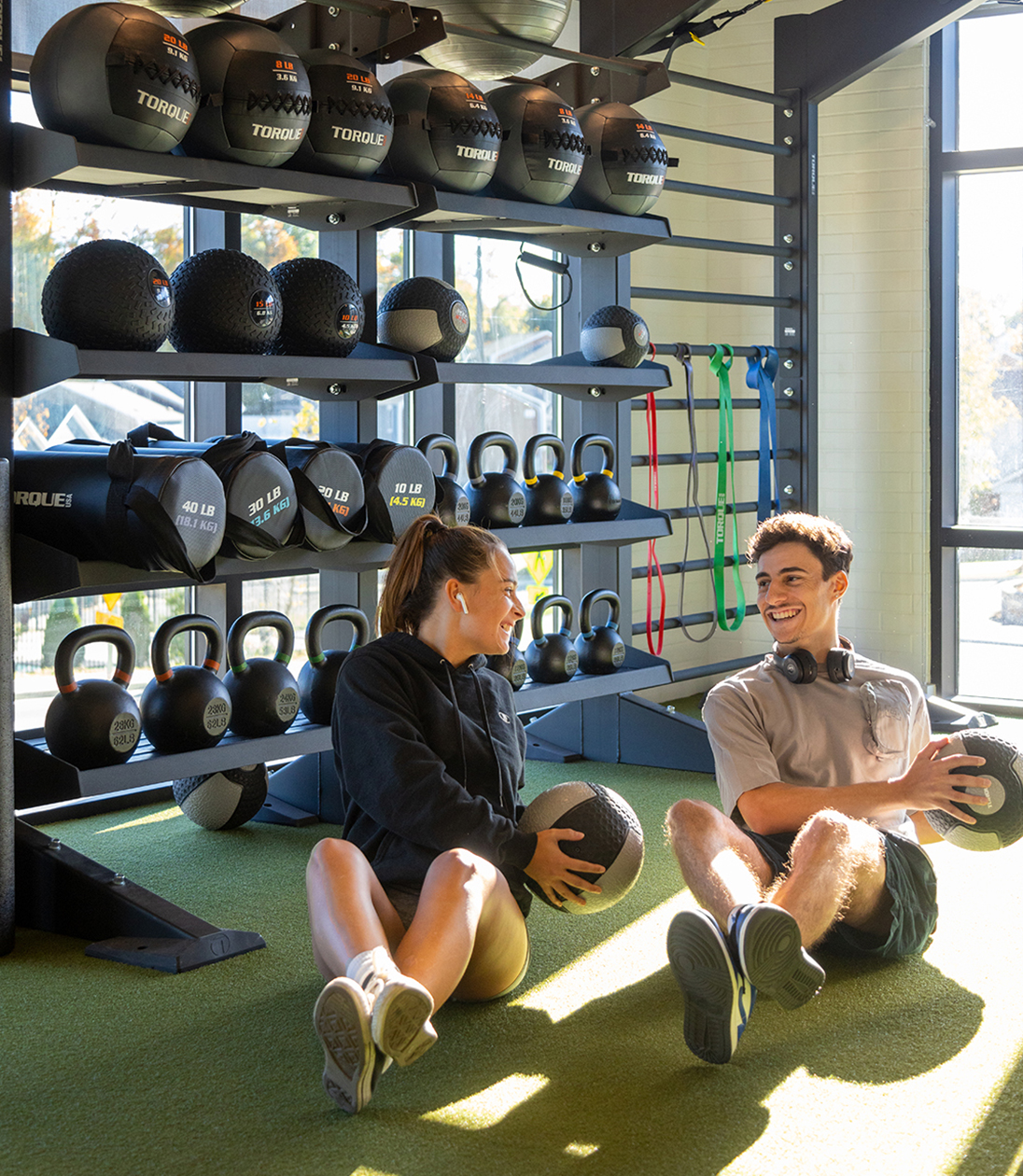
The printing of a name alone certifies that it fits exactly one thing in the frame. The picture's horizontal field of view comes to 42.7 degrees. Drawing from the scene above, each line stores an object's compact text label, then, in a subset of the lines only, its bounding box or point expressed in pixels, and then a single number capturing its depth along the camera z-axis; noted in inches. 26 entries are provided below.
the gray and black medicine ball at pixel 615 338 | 166.7
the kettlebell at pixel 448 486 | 152.9
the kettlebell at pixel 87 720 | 122.9
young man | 94.2
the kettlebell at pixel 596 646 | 173.2
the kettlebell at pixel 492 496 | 159.0
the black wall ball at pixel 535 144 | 148.7
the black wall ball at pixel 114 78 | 113.0
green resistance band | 205.6
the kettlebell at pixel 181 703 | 128.7
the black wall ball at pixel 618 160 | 158.6
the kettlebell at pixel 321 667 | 143.9
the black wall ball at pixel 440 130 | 139.8
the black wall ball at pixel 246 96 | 122.3
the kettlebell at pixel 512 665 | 158.9
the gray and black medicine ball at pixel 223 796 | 149.3
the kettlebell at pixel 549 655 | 166.4
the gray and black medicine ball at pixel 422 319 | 147.8
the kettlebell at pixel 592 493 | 171.5
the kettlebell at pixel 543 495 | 164.9
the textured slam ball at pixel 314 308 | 136.3
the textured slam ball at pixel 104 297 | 118.0
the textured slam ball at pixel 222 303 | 127.0
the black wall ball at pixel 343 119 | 130.2
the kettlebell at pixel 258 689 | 136.3
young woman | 79.8
